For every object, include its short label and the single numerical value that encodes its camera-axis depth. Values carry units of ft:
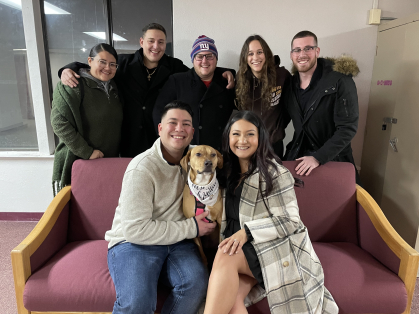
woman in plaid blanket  4.57
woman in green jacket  6.47
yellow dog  4.88
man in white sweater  4.58
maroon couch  4.87
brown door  7.36
